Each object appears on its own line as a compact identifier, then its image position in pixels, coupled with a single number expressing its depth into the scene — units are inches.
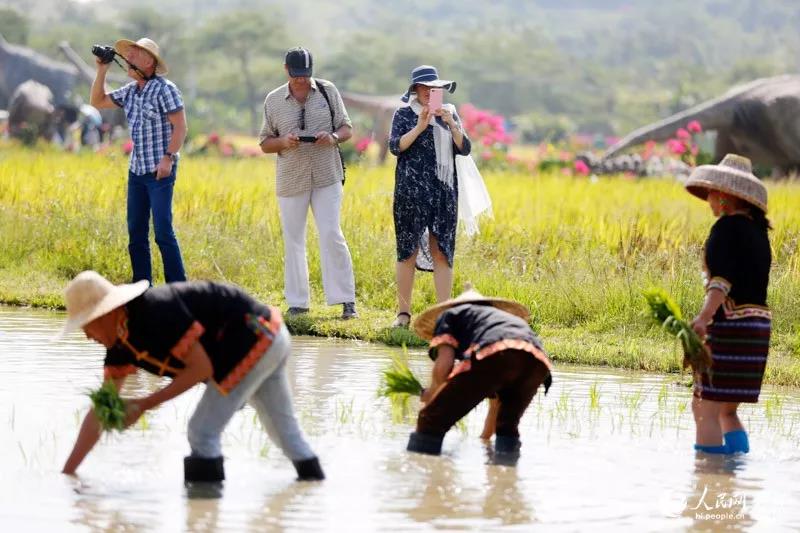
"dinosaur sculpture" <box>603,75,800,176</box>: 2021.4
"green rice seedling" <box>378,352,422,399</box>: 545.6
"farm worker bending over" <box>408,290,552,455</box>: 510.0
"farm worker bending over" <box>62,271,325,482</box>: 451.8
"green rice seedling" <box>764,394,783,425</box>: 617.6
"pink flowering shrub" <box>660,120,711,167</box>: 1867.6
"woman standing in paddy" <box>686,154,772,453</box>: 529.7
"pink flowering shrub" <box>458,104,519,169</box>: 2087.8
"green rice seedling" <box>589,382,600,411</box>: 618.6
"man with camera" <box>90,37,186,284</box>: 826.2
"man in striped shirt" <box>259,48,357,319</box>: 848.9
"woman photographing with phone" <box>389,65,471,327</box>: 816.3
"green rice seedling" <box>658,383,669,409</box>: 645.3
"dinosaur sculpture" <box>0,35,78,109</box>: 4460.6
